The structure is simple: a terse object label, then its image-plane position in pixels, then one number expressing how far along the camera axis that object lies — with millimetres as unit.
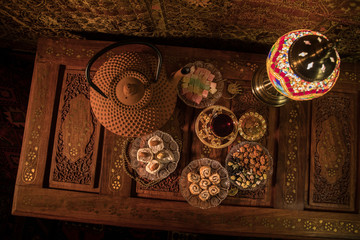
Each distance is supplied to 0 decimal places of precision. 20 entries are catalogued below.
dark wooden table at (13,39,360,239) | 1250
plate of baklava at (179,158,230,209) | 1228
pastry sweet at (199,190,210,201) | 1217
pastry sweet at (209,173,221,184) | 1230
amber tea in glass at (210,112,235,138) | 1261
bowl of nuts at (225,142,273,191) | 1261
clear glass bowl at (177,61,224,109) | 1288
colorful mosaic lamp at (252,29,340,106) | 795
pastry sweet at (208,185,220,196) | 1217
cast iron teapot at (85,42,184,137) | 867
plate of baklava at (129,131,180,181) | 1225
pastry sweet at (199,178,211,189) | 1233
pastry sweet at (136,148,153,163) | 1219
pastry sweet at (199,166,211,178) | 1231
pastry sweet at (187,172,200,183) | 1229
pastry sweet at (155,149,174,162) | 1228
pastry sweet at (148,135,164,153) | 1229
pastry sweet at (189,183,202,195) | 1221
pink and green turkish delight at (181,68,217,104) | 1288
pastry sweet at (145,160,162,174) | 1215
